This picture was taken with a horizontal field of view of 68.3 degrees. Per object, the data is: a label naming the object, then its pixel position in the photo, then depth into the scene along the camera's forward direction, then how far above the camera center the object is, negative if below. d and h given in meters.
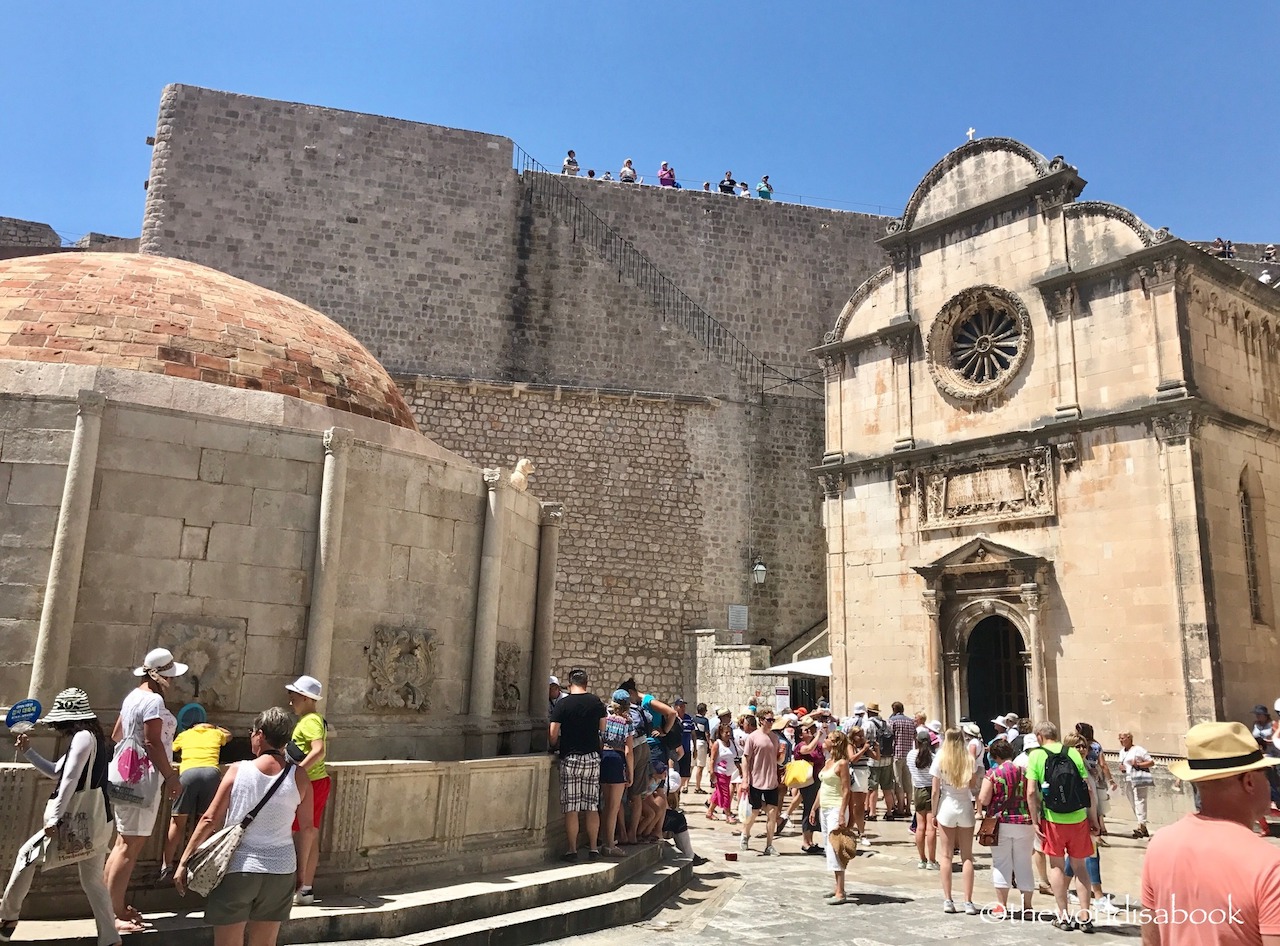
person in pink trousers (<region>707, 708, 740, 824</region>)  12.52 -1.16
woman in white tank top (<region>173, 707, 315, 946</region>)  4.02 -0.75
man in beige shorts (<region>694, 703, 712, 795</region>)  14.70 -1.17
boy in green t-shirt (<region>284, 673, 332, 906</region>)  5.17 -0.45
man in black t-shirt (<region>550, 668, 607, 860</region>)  7.24 -0.60
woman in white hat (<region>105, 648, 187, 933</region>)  4.94 -0.62
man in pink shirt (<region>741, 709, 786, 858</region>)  9.91 -0.98
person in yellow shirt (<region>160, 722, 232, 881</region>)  5.36 -0.64
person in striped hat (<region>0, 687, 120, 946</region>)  4.46 -0.74
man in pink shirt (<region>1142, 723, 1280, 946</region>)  2.50 -0.45
